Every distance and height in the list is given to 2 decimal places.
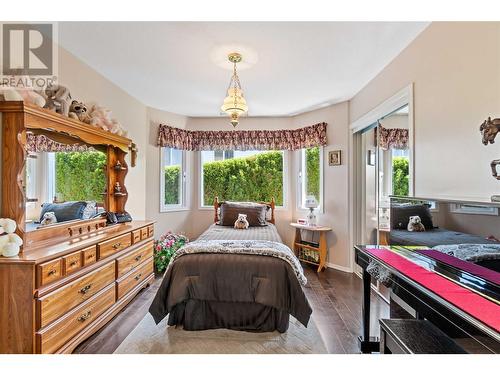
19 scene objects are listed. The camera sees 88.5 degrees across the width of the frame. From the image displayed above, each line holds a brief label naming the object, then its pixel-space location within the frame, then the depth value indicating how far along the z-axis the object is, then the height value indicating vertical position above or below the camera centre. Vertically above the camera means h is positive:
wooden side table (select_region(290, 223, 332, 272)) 3.87 -0.94
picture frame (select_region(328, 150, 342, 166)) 3.89 +0.47
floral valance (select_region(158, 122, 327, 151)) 4.37 +0.86
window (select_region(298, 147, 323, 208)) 4.26 +0.23
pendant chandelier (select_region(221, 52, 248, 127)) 2.42 +0.80
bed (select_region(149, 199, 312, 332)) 2.13 -0.86
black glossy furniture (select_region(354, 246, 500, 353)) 0.99 -0.54
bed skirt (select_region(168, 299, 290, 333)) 2.21 -1.12
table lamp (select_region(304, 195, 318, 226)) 4.00 -0.29
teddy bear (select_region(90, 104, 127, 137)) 2.58 +0.71
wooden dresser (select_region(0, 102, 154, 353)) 1.58 -0.58
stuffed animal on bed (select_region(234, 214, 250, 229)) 3.81 -0.52
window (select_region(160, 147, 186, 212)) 4.44 +0.15
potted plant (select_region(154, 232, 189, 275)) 3.73 -0.93
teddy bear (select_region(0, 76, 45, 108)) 1.74 +0.67
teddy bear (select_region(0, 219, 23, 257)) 1.60 -0.33
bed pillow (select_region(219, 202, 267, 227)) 4.00 -0.40
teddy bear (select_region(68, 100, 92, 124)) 2.30 +0.70
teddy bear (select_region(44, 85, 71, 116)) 2.10 +0.74
